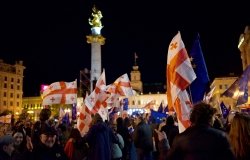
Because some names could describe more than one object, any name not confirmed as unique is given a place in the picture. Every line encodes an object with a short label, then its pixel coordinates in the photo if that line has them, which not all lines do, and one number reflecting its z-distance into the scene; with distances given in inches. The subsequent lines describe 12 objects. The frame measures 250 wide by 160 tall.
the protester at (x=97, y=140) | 379.9
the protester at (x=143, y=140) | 456.4
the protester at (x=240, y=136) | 168.4
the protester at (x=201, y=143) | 168.9
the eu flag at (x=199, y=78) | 329.7
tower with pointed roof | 4687.5
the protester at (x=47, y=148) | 209.2
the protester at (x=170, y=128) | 398.9
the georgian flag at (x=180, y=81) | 302.4
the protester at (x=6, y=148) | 221.5
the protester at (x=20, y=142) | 268.2
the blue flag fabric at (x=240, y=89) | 524.9
